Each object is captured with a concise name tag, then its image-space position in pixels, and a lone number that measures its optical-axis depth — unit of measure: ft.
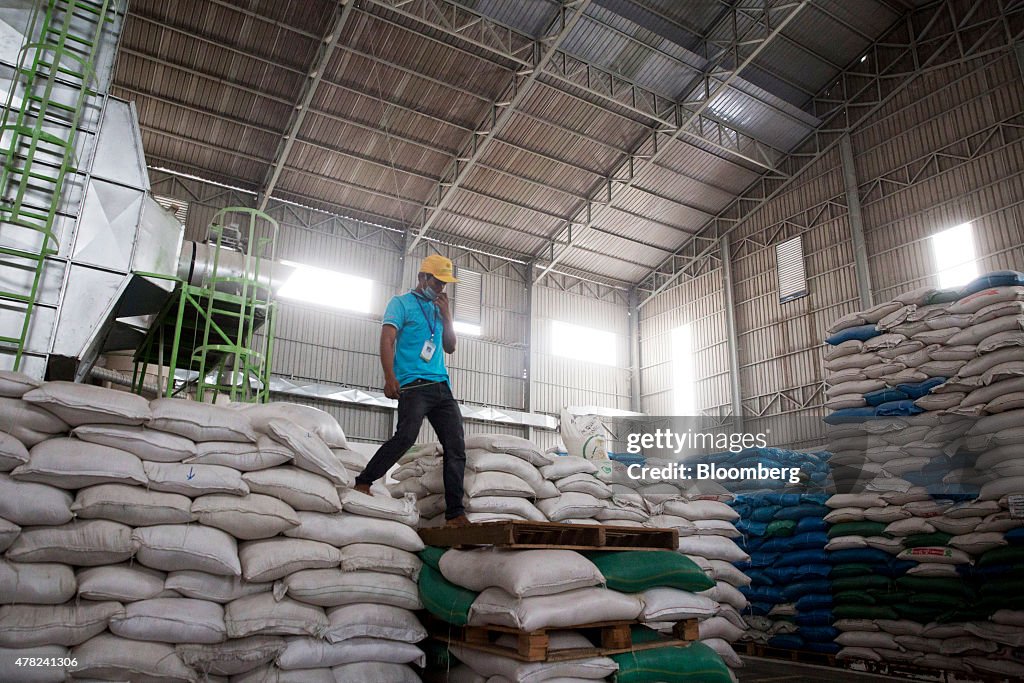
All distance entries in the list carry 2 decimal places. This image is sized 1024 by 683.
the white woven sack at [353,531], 12.76
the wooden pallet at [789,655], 21.67
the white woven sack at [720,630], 18.43
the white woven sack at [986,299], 21.30
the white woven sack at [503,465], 15.08
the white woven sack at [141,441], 11.61
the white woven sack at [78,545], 10.59
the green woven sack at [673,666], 11.87
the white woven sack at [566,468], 16.43
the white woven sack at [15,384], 11.26
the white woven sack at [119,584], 10.68
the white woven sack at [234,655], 11.04
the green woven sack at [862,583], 20.70
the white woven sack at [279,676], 11.50
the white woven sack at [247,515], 11.85
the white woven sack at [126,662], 10.31
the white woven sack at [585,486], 16.51
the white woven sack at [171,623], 10.74
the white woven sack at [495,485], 14.55
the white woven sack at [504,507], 14.47
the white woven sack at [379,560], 12.74
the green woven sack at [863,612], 20.43
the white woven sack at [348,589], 12.10
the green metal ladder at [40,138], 16.19
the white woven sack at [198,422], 12.23
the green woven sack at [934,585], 18.97
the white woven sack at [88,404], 11.32
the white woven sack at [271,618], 11.38
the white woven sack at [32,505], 10.53
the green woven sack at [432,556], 13.65
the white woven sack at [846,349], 25.45
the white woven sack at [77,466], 10.85
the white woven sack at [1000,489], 18.72
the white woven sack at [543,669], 10.87
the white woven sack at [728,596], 19.51
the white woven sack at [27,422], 11.07
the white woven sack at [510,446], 15.55
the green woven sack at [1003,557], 18.10
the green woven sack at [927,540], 19.66
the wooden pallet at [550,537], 12.26
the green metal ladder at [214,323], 23.08
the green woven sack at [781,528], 23.22
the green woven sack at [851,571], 21.09
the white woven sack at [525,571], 11.36
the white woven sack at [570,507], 15.76
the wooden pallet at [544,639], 11.05
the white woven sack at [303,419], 13.35
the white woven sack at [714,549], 20.38
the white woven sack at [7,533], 10.36
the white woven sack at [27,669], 9.85
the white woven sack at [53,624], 10.07
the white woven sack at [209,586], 11.35
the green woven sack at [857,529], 21.20
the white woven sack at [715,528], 21.09
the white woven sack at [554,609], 11.03
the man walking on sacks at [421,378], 14.08
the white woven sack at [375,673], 12.01
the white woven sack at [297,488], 12.48
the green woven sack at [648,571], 12.83
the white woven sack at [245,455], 12.29
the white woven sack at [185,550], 11.18
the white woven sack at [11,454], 10.67
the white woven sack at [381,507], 13.38
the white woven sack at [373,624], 12.17
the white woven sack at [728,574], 20.34
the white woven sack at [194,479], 11.69
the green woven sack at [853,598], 20.94
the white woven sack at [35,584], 10.28
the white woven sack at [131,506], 10.99
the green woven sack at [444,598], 12.19
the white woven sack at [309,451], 12.90
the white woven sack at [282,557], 11.81
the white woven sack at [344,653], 11.65
